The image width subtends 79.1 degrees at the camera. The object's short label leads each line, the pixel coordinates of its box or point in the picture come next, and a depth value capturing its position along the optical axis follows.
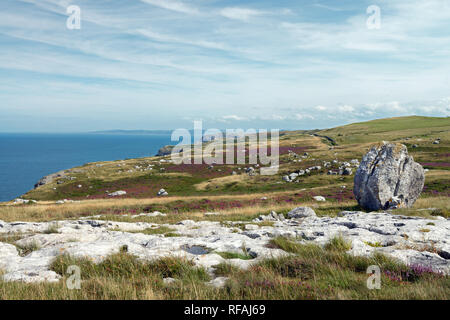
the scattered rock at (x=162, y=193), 55.81
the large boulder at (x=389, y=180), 22.89
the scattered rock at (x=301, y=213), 20.30
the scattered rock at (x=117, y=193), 57.35
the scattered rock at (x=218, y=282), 5.78
